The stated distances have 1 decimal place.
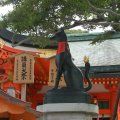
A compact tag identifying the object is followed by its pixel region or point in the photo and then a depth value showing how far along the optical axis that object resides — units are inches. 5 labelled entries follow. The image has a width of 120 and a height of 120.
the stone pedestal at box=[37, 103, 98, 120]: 333.7
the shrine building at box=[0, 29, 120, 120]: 608.1
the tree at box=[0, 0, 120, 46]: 384.2
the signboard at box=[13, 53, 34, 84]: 599.8
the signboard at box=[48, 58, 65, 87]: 609.0
